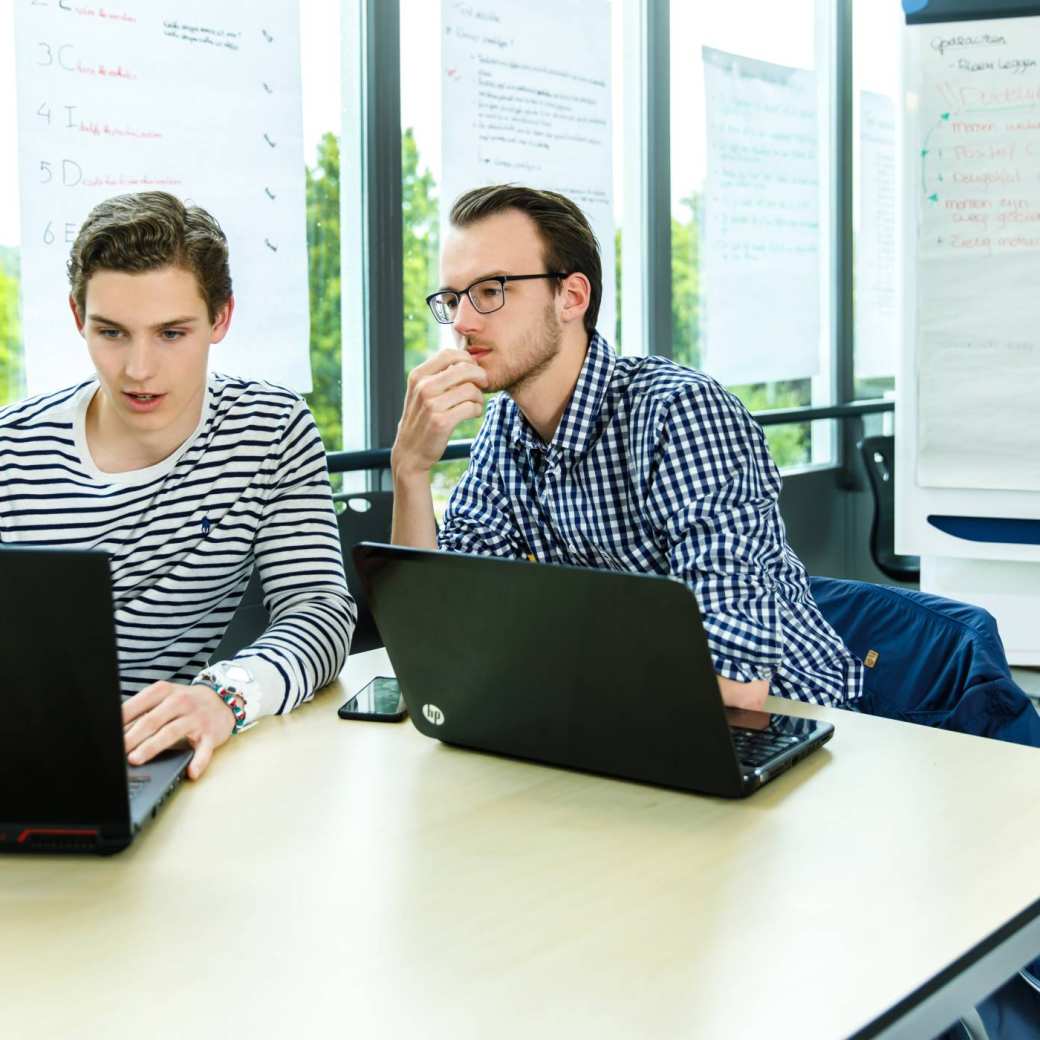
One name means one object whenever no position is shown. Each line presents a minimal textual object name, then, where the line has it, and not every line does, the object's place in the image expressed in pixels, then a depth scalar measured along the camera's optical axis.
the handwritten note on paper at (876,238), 4.41
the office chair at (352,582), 2.38
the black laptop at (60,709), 0.95
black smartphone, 1.44
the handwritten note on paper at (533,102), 2.81
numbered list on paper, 2.06
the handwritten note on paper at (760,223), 3.75
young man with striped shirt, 1.64
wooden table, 0.81
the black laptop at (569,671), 1.09
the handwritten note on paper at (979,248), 3.29
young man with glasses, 1.74
